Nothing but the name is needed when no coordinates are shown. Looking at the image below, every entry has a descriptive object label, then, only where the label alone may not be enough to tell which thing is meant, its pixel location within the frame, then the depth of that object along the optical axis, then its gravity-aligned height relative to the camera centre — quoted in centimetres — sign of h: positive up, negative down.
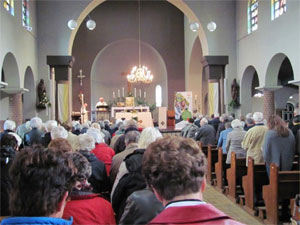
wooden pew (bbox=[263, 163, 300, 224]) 545 -123
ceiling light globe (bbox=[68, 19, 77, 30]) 1406 +280
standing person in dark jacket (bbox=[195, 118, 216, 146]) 1017 -85
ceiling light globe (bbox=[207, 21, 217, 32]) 1402 +264
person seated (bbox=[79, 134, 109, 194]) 404 -67
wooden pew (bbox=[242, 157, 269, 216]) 623 -135
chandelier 1989 +129
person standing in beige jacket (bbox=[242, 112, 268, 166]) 684 -74
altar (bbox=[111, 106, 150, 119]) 1752 -35
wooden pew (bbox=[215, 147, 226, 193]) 812 -149
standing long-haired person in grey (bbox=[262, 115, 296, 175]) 614 -70
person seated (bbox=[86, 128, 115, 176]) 519 -66
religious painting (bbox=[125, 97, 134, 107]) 1911 -3
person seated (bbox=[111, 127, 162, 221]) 343 -70
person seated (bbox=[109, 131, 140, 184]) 441 -58
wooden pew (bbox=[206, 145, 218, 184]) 911 -142
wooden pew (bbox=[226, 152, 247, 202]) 701 -130
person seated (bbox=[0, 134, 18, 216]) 384 -57
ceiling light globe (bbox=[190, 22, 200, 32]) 1419 +269
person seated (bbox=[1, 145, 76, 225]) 175 -38
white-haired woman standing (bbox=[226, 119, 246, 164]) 771 -79
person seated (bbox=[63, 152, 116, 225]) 267 -71
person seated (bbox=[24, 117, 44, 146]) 722 -58
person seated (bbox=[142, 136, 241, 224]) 161 -33
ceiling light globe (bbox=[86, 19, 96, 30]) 1408 +279
